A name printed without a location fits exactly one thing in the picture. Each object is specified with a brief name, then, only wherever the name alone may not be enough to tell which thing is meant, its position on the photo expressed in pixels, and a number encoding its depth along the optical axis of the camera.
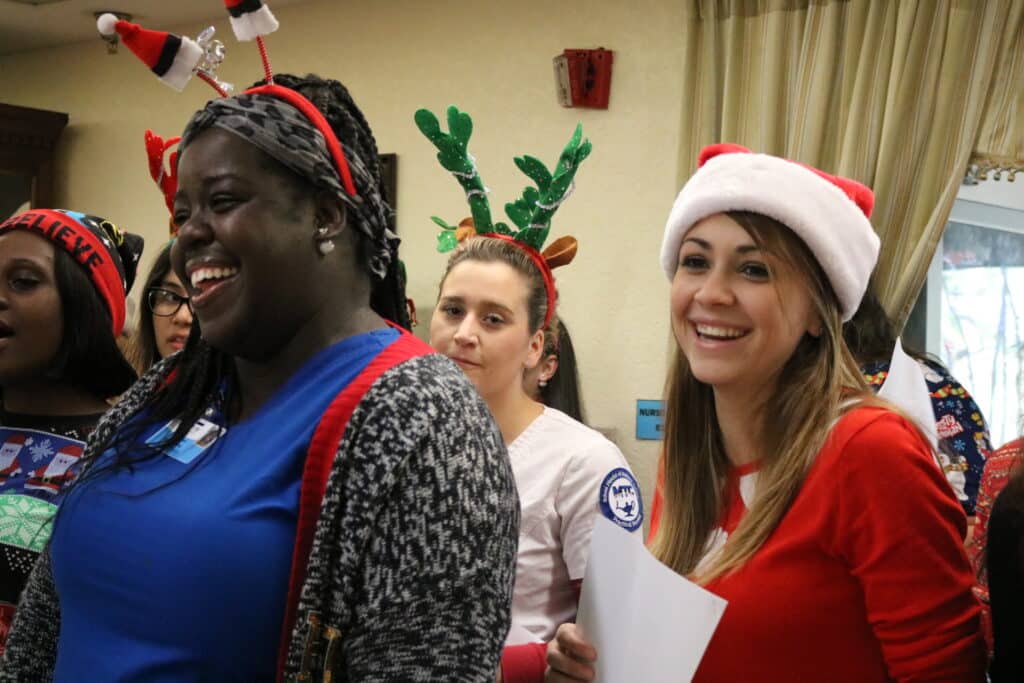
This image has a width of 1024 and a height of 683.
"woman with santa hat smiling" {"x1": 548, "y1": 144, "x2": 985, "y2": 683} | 1.08
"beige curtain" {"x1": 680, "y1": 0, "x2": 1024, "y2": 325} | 2.84
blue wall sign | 3.47
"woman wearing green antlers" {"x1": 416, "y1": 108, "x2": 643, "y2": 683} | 1.77
